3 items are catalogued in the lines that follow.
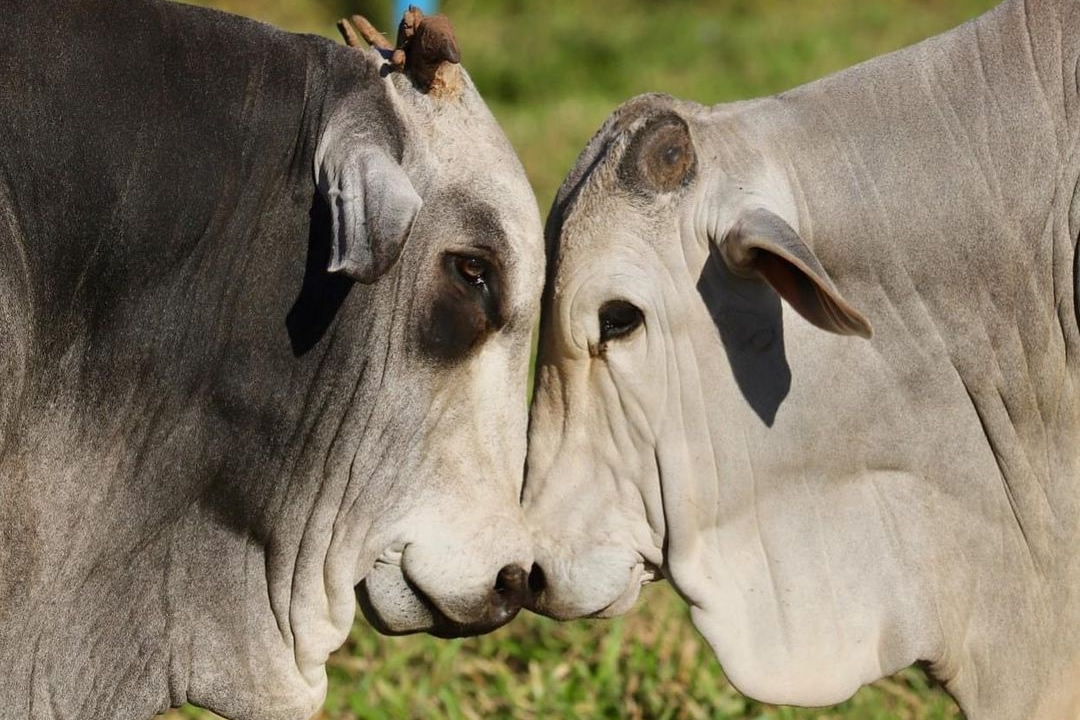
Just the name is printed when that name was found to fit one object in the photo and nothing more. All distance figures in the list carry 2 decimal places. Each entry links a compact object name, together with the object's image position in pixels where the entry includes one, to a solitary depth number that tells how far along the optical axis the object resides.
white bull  7.39
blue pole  16.57
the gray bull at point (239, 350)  6.63
